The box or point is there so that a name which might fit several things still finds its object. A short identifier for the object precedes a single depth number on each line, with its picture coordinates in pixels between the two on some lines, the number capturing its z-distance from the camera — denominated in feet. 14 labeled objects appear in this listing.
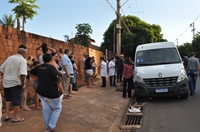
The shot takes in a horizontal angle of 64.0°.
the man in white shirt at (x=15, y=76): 11.56
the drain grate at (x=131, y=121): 13.15
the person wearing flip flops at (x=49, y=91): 10.34
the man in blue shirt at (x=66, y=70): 18.36
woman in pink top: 21.09
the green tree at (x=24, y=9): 59.76
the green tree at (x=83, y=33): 51.91
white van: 18.51
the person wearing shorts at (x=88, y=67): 25.65
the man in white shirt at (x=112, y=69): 28.08
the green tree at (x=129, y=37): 66.91
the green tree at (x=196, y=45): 71.89
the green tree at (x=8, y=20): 60.28
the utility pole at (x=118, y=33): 39.74
